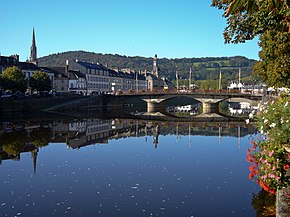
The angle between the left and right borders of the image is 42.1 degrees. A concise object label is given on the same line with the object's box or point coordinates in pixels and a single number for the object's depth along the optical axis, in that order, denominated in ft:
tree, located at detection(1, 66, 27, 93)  207.49
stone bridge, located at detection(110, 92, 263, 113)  223.51
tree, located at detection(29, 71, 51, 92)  246.06
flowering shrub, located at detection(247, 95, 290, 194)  32.24
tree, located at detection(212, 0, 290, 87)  31.26
